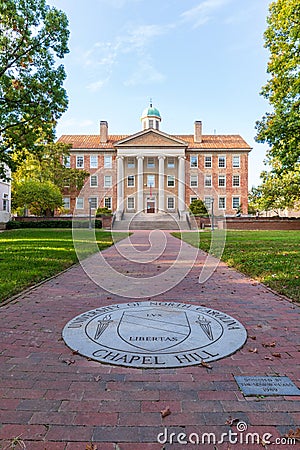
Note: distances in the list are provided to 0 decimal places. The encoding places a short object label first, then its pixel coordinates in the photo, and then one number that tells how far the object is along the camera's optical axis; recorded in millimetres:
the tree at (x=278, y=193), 31000
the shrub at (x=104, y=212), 33766
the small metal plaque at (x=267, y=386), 2463
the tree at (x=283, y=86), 13680
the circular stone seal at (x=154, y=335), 3039
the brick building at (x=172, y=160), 47812
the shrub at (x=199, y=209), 32194
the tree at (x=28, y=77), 14156
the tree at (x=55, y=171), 39531
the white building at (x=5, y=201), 32719
